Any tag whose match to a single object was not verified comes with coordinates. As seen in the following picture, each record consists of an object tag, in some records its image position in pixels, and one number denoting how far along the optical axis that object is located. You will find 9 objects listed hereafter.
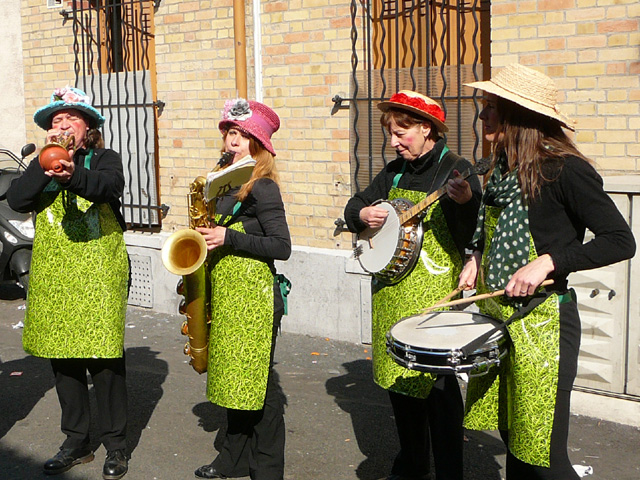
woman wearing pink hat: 4.14
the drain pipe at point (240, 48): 7.66
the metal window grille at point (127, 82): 8.77
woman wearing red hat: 4.03
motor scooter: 8.55
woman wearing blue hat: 4.43
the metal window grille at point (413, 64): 6.62
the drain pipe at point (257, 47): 7.64
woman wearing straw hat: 3.11
